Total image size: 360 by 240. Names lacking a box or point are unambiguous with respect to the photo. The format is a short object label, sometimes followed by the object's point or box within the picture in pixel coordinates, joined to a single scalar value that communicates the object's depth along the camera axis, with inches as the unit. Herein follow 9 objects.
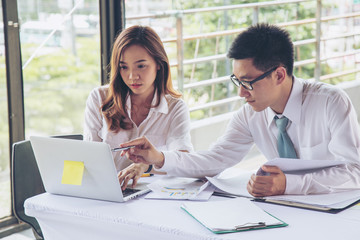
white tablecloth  89.3
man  104.3
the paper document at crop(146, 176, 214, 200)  100.7
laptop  97.0
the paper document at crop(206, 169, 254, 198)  102.0
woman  121.6
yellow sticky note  98.6
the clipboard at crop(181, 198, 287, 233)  90.3
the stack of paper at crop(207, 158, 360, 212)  96.2
